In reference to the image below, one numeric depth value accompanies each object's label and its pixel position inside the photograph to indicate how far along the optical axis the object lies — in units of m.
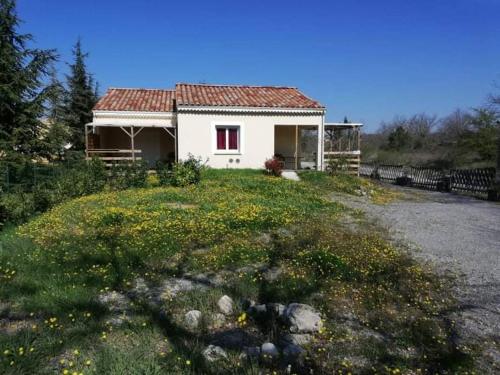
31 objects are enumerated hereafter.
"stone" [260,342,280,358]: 3.45
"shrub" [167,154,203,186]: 14.68
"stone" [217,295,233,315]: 4.46
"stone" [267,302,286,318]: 4.27
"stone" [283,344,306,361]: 3.48
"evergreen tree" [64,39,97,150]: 31.41
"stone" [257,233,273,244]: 7.32
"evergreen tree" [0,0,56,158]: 16.12
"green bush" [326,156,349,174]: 20.03
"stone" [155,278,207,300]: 4.89
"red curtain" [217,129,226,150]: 19.61
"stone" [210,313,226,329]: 4.19
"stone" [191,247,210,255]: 6.45
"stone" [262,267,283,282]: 5.48
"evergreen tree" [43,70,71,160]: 16.77
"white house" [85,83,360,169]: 19.16
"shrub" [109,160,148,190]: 14.35
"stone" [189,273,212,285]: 5.36
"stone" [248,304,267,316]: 4.36
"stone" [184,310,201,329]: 4.13
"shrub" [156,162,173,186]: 14.91
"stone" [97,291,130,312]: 4.51
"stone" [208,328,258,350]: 3.80
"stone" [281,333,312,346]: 3.82
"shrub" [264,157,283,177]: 18.48
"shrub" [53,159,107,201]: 12.30
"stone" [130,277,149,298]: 4.94
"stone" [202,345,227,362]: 3.44
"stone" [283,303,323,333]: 3.98
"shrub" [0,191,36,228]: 9.26
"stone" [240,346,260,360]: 3.45
